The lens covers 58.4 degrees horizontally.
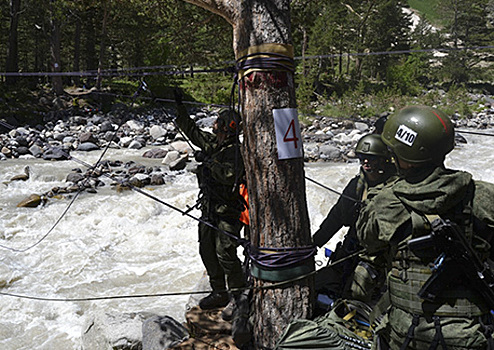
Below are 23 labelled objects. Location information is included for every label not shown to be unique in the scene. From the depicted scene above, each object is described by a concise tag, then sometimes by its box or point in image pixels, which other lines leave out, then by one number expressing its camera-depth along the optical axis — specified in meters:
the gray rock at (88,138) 15.28
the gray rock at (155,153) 13.52
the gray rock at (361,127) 15.38
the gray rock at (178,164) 11.70
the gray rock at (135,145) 14.99
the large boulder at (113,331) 4.36
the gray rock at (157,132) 16.11
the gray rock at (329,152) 12.60
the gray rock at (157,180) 10.70
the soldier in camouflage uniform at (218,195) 3.88
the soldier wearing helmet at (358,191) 3.86
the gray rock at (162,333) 3.86
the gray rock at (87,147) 14.69
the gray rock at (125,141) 15.27
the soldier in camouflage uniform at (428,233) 2.15
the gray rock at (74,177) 10.68
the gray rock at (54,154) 13.11
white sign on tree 2.76
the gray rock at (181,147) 13.57
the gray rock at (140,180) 10.57
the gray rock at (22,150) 13.67
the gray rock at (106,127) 16.95
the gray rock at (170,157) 12.36
